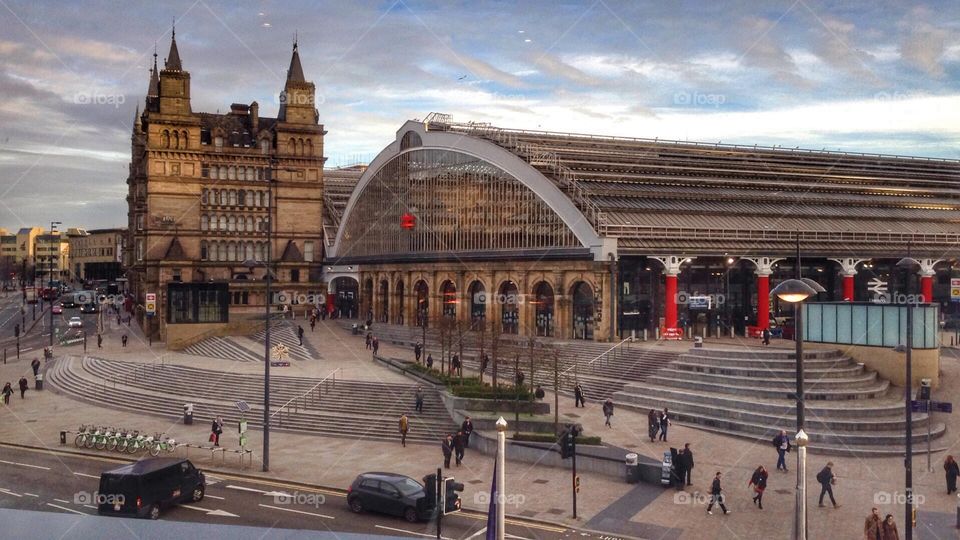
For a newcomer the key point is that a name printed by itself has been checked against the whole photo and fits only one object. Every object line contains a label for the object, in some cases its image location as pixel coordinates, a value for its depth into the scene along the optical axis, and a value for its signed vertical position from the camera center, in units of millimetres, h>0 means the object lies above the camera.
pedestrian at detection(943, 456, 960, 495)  29875 -6972
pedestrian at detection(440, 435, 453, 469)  34466 -7182
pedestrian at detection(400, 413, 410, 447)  38875 -7109
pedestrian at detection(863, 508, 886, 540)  21578 -6470
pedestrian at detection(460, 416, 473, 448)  38062 -7033
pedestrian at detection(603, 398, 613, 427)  40500 -6482
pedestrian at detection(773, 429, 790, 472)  33031 -6743
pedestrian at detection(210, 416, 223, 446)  37344 -7090
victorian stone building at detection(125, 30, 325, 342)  88750 +8572
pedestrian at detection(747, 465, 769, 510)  27969 -6870
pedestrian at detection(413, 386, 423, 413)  43562 -6581
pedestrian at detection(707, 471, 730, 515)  27625 -7222
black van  25984 -6914
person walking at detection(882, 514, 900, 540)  21344 -6454
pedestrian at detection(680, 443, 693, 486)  30641 -6742
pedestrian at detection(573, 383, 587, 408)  44916 -6530
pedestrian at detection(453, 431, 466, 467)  35000 -7169
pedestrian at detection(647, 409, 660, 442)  37344 -6637
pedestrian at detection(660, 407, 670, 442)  37250 -6657
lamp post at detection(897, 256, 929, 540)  22266 -4952
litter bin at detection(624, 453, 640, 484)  32062 -7385
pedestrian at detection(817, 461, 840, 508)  28172 -6826
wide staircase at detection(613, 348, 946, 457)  37562 -6175
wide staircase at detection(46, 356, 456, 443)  42750 -7358
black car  27422 -7337
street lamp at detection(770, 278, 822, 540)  16438 -1629
